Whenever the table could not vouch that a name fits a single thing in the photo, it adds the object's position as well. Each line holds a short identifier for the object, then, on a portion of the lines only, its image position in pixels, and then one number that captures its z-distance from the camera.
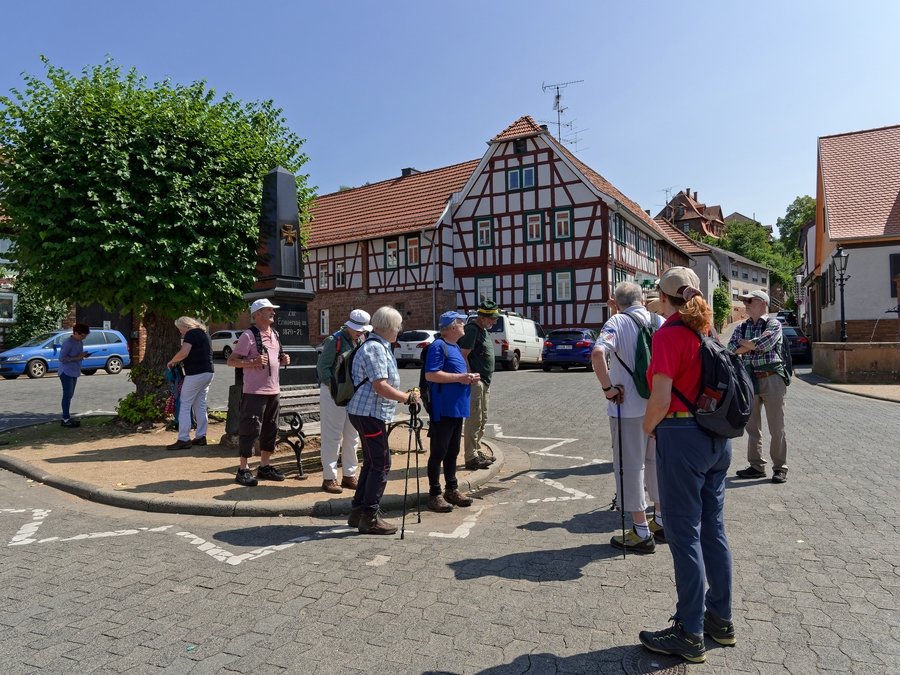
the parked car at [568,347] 22.02
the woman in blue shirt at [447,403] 5.80
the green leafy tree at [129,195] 9.08
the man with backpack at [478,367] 7.52
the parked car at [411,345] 25.25
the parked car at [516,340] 23.30
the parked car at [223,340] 31.83
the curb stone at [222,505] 5.90
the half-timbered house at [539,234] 31.84
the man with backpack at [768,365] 6.62
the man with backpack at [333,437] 6.33
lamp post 21.61
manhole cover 3.08
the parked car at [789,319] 36.53
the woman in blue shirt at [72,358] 11.16
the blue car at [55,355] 21.91
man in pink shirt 6.70
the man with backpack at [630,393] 4.79
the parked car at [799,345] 26.61
